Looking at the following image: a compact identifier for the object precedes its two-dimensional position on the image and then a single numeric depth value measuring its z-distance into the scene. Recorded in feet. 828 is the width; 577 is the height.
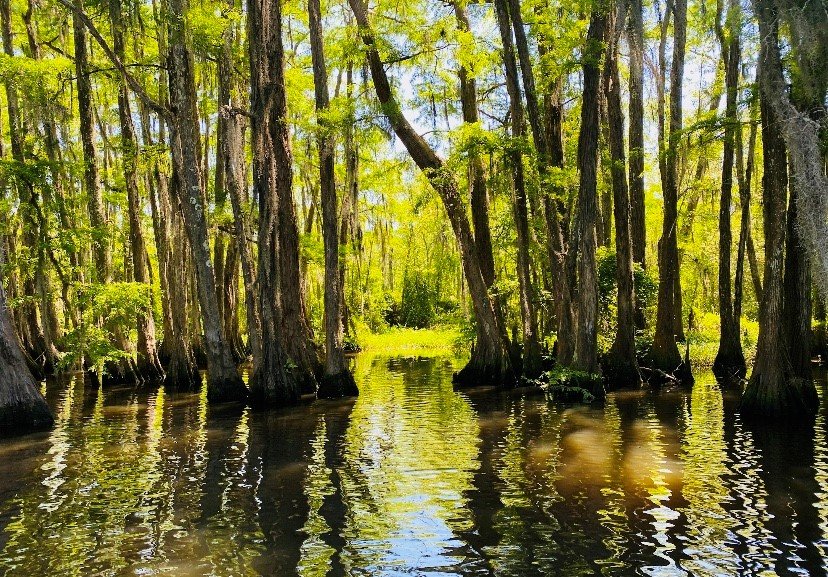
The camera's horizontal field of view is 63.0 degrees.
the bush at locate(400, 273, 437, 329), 136.05
